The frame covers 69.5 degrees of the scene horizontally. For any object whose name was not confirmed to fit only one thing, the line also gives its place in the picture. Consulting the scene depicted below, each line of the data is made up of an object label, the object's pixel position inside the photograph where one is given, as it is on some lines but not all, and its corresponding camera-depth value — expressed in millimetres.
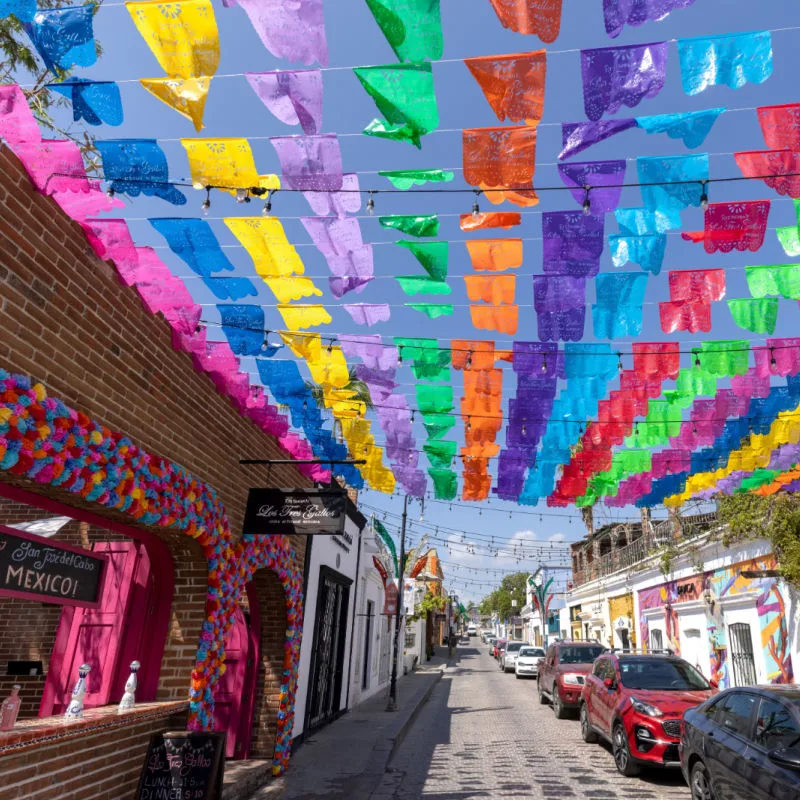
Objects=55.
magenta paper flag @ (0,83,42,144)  3889
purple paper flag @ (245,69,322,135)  4473
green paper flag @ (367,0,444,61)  3992
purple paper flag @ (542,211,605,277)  5824
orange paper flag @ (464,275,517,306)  6621
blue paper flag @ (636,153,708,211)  5141
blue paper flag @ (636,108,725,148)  4754
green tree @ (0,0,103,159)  7398
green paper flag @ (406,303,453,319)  7059
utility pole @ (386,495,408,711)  18188
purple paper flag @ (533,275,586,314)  6707
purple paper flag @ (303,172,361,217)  5414
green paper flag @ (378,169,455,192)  5230
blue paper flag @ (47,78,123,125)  4387
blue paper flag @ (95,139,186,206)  4727
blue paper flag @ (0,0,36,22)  3863
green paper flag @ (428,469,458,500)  11945
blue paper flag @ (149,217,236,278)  5516
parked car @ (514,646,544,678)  25828
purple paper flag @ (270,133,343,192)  4933
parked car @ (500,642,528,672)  29212
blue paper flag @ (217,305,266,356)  6914
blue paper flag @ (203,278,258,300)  6258
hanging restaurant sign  6930
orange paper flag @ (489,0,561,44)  3945
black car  4500
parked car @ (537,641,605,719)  13188
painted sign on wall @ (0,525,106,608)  4426
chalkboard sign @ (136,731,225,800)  5160
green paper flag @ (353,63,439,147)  4438
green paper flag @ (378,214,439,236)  5797
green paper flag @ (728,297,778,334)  7184
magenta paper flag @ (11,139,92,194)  3881
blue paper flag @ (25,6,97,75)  4027
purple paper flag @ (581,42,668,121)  4387
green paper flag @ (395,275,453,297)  6449
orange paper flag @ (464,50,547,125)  4418
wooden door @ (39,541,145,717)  6398
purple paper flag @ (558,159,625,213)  5234
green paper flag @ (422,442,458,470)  10793
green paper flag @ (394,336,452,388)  7953
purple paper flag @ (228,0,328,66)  4027
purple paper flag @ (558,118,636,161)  4785
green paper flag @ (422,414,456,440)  9867
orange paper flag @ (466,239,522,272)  6133
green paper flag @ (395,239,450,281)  5945
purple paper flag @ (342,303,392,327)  7074
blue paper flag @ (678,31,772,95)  4316
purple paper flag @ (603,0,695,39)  3957
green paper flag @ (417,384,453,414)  9047
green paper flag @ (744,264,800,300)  6645
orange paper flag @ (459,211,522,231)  5664
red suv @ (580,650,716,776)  7477
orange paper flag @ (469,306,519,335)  6969
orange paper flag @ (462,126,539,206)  5000
